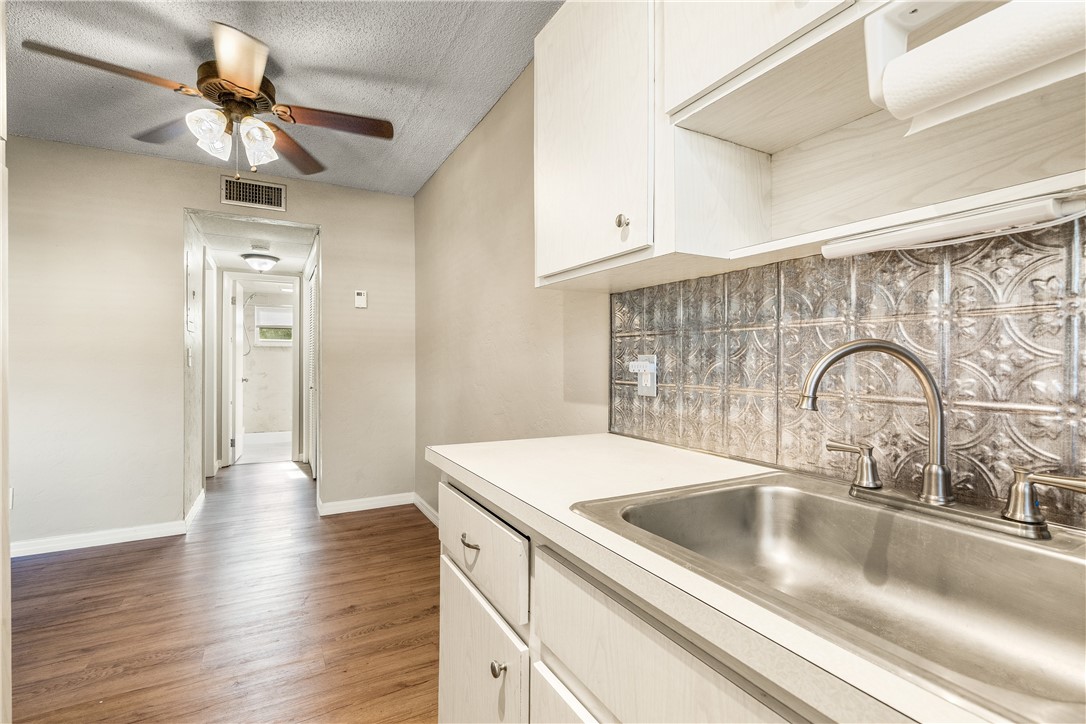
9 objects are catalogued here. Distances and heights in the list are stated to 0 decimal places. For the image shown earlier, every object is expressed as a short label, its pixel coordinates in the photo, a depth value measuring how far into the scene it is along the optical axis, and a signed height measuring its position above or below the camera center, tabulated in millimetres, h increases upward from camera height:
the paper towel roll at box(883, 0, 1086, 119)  534 +353
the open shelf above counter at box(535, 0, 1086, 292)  721 +379
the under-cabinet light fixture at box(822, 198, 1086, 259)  624 +184
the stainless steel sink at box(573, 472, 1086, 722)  482 -308
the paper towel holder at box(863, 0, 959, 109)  665 +444
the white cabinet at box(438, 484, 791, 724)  547 -426
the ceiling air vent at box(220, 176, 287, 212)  3309 +1096
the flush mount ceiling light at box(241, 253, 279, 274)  4569 +880
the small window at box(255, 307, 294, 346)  7871 +465
